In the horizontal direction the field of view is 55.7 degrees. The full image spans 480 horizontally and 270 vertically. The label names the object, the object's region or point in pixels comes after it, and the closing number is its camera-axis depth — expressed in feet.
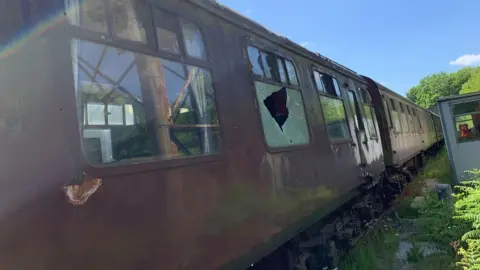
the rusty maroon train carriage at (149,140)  6.17
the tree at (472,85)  178.62
